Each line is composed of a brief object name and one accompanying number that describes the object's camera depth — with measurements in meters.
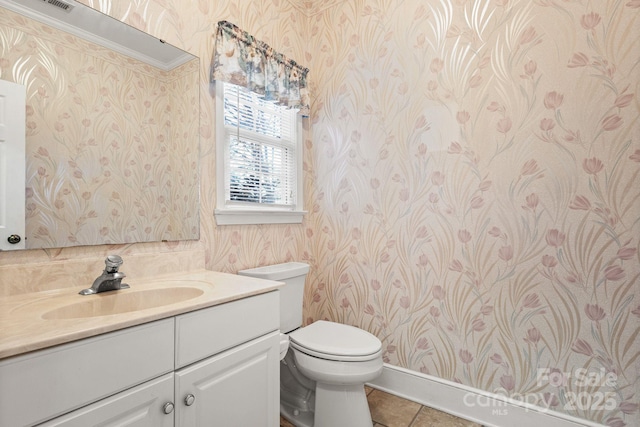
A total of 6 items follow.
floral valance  1.61
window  1.69
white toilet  1.40
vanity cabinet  0.68
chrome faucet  1.09
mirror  1.08
